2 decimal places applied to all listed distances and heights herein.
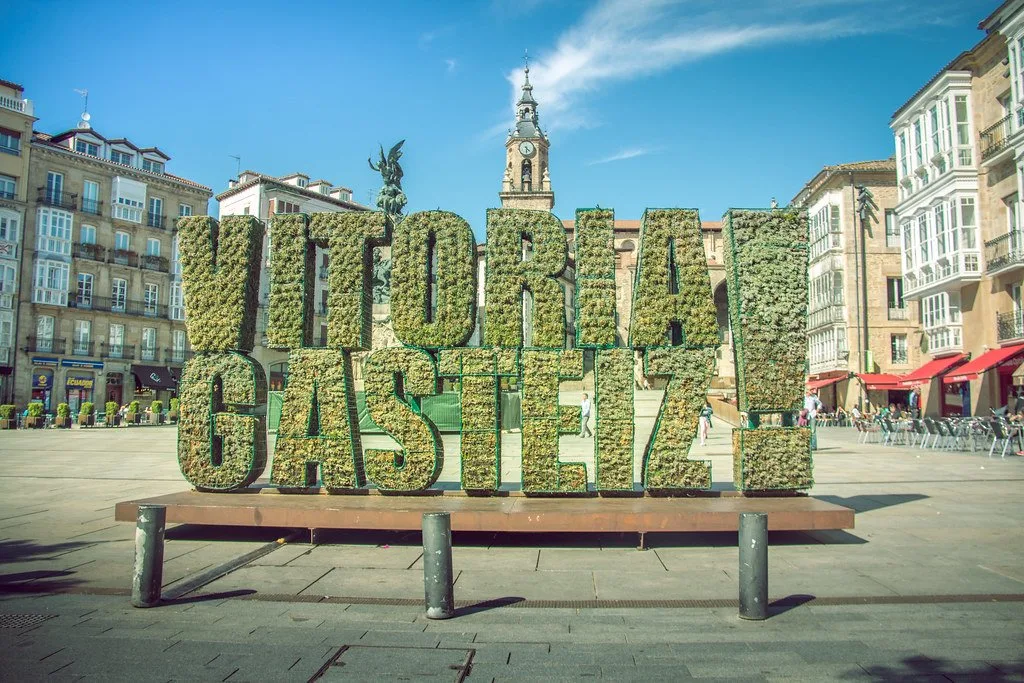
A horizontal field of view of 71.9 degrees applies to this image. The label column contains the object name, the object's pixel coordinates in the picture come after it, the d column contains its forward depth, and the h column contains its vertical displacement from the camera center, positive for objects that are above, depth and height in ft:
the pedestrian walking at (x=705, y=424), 79.71 -2.22
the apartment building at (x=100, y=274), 150.71 +28.50
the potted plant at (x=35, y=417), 120.16 -3.33
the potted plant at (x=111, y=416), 127.54 -3.20
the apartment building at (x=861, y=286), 137.18 +23.85
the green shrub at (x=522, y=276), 32.71 +5.91
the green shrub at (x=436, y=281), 33.14 +5.75
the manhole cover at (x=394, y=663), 15.76 -6.06
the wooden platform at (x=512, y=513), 27.73 -4.46
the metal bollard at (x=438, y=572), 19.99 -4.82
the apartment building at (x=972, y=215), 84.64 +25.58
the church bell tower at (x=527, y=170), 229.86 +77.70
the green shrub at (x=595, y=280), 32.50 +5.72
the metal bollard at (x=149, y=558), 20.90 -4.76
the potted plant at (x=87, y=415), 123.65 -3.08
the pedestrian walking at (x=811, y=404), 70.05 +0.24
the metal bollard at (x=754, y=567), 19.53 -4.48
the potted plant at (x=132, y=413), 131.95 -2.74
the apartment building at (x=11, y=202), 144.25 +40.41
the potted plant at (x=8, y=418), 118.73 -3.51
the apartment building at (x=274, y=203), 182.58 +53.05
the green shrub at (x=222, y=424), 33.09 -1.18
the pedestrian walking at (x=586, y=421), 83.30 -2.05
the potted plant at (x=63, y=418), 123.65 -3.53
